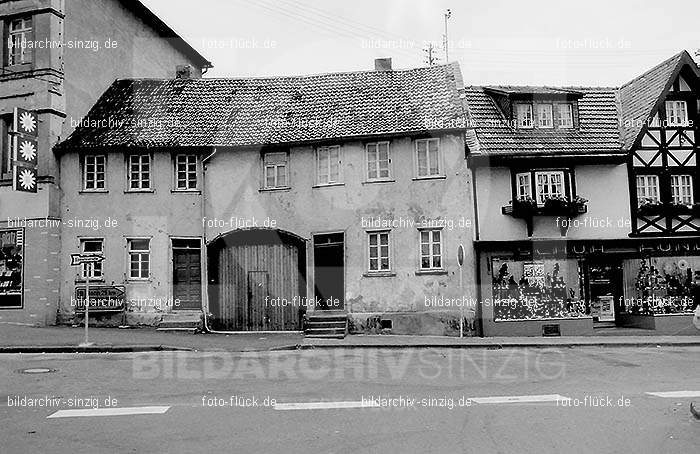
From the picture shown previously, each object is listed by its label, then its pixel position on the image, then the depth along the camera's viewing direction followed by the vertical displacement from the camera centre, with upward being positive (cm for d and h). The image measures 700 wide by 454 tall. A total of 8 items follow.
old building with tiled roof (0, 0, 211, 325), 2456 +507
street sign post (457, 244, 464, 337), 2184 -6
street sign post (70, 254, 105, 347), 1917 +88
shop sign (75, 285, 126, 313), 2489 -21
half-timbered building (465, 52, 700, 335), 2402 +197
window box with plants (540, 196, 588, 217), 2361 +239
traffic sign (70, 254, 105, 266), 1919 +91
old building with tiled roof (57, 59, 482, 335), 2427 +269
